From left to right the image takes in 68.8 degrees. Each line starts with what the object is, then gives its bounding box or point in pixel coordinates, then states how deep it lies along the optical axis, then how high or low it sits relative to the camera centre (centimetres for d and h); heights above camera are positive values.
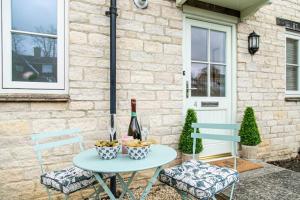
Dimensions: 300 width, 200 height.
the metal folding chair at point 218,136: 201 -35
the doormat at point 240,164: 307 -97
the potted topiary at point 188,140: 285 -56
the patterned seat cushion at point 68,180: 167 -66
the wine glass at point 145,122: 275 -31
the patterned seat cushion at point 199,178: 161 -64
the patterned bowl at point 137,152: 149 -37
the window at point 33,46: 220 +54
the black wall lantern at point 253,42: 359 +92
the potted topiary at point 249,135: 337 -59
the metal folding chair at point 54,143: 184 -41
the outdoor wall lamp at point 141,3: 275 +119
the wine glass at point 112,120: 242 -26
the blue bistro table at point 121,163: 133 -43
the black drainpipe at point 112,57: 249 +46
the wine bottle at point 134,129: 188 -28
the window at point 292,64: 432 +67
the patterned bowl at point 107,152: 150 -38
